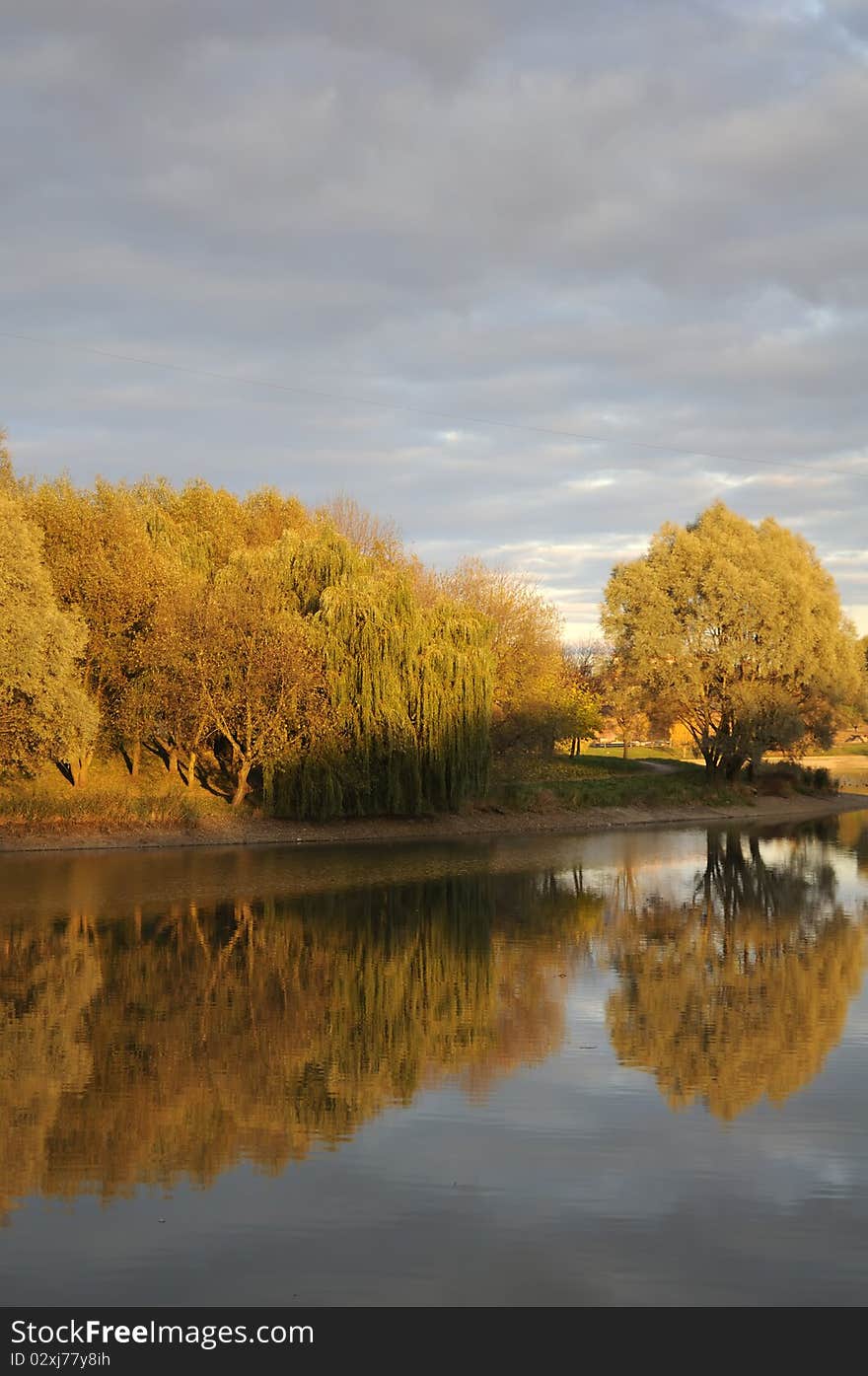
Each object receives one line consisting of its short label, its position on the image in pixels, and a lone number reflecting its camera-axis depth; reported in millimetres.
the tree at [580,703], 52281
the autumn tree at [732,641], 56625
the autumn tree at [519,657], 49625
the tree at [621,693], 58719
